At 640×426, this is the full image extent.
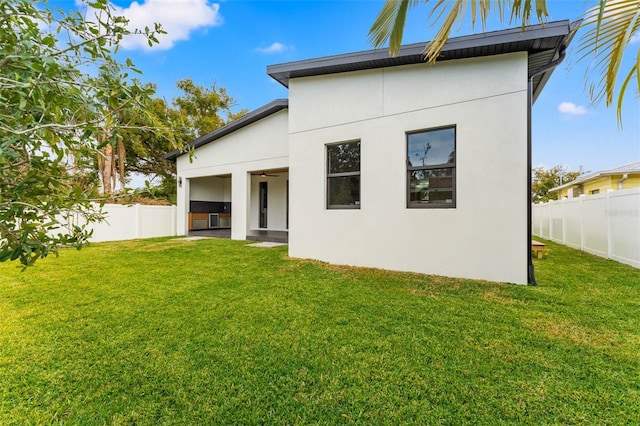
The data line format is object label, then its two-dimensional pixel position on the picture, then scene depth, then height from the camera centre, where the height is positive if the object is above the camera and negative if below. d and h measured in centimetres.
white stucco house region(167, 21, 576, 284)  485 +120
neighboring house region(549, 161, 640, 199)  1216 +162
